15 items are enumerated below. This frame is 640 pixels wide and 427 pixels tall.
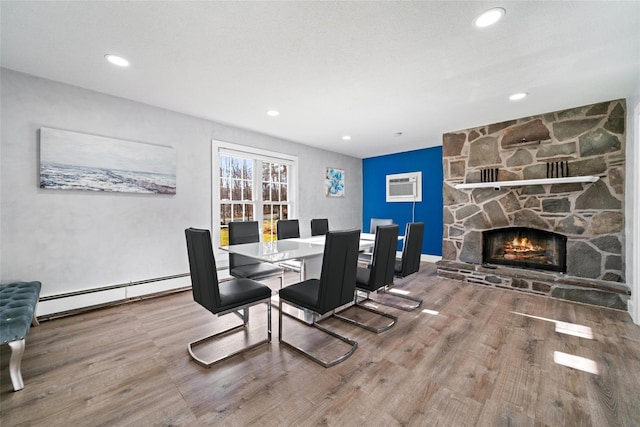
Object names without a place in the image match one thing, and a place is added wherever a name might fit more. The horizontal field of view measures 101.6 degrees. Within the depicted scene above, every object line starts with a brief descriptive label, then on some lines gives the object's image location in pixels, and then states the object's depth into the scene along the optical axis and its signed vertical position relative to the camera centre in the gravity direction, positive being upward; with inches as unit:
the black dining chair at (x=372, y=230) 147.6 -12.6
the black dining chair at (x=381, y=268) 96.5 -21.1
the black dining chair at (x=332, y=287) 75.1 -23.0
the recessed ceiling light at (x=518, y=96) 117.3 +53.8
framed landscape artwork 106.4 +22.1
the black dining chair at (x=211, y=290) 72.7 -24.4
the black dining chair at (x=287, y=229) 150.6 -9.8
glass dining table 86.9 -14.4
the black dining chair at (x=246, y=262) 113.9 -23.9
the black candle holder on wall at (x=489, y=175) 159.2 +23.9
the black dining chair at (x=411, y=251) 115.3 -17.3
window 163.2 +18.0
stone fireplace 126.7 +5.1
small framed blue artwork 232.2 +27.8
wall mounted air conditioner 227.0 +23.4
